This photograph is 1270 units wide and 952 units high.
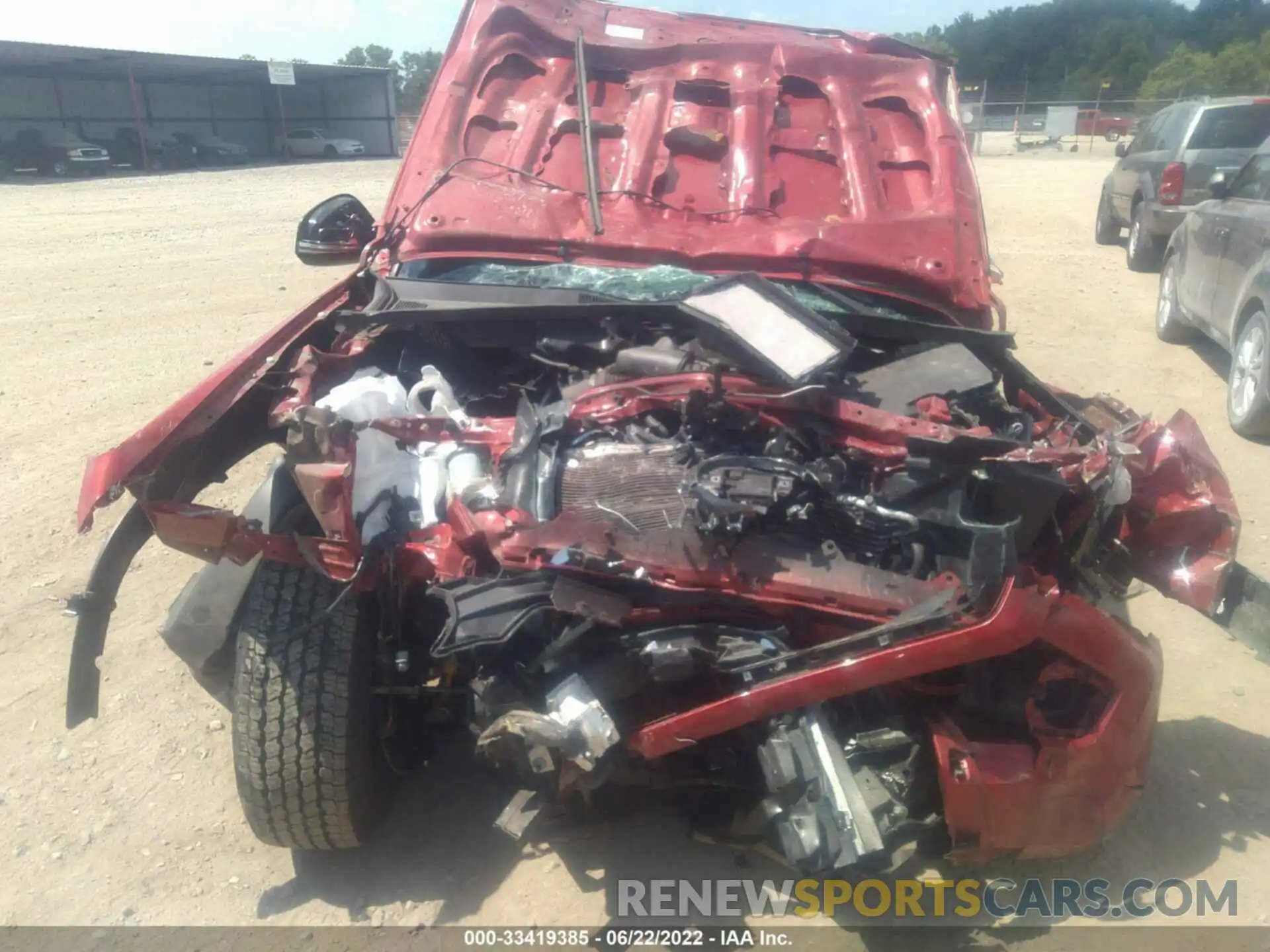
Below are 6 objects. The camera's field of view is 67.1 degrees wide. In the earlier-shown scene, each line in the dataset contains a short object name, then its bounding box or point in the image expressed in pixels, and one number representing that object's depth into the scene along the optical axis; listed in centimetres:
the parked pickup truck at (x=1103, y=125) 3312
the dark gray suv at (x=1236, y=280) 584
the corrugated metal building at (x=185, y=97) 2966
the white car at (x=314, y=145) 3369
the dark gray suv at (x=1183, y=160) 970
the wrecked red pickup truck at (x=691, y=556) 221
